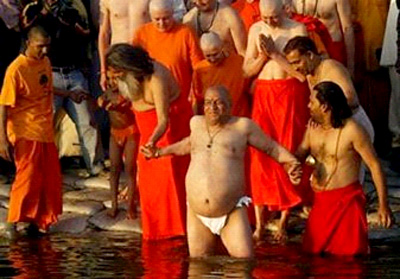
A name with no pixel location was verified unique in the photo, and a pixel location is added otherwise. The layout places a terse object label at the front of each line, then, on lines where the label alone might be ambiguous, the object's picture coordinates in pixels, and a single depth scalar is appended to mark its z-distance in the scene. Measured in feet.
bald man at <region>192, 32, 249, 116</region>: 57.26
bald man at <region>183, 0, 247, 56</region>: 58.23
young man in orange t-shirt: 57.31
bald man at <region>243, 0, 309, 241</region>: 56.13
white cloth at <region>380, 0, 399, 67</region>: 63.10
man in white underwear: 50.42
